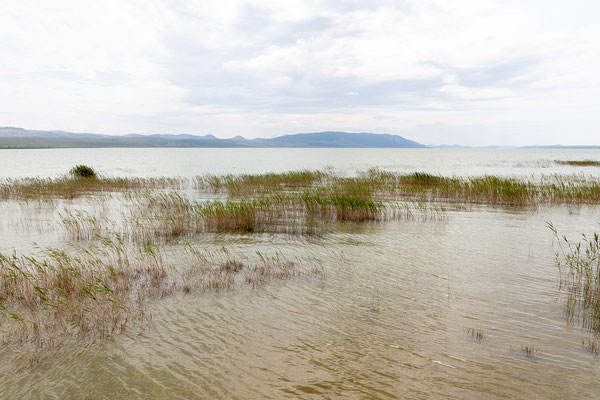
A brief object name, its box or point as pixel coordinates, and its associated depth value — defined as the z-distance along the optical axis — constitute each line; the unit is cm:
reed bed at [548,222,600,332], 746
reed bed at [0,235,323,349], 694
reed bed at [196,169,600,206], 2422
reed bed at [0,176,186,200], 2653
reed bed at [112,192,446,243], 1563
